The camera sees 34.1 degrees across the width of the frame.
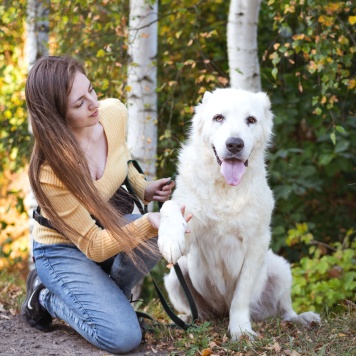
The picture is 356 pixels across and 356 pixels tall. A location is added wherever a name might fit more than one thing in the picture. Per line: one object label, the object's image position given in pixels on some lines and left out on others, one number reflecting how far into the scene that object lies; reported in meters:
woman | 2.95
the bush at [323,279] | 4.99
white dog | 3.17
